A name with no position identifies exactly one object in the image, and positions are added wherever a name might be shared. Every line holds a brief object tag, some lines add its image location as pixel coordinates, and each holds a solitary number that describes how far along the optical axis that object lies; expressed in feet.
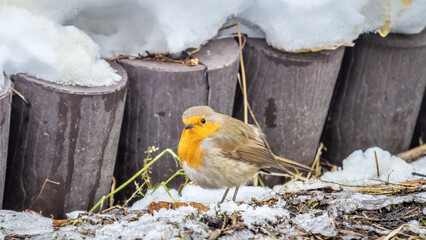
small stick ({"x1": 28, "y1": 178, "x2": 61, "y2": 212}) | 18.13
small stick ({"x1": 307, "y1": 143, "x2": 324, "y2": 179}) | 24.88
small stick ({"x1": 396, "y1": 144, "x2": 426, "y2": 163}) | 23.90
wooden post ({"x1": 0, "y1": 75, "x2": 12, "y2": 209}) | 16.07
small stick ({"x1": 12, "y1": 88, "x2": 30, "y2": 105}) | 17.02
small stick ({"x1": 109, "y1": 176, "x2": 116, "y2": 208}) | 20.22
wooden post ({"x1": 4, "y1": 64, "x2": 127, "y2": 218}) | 17.16
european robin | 16.80
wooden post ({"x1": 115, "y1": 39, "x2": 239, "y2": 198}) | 19.04
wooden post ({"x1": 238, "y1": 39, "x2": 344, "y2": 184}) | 21.76
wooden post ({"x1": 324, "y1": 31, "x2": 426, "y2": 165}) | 23.65
